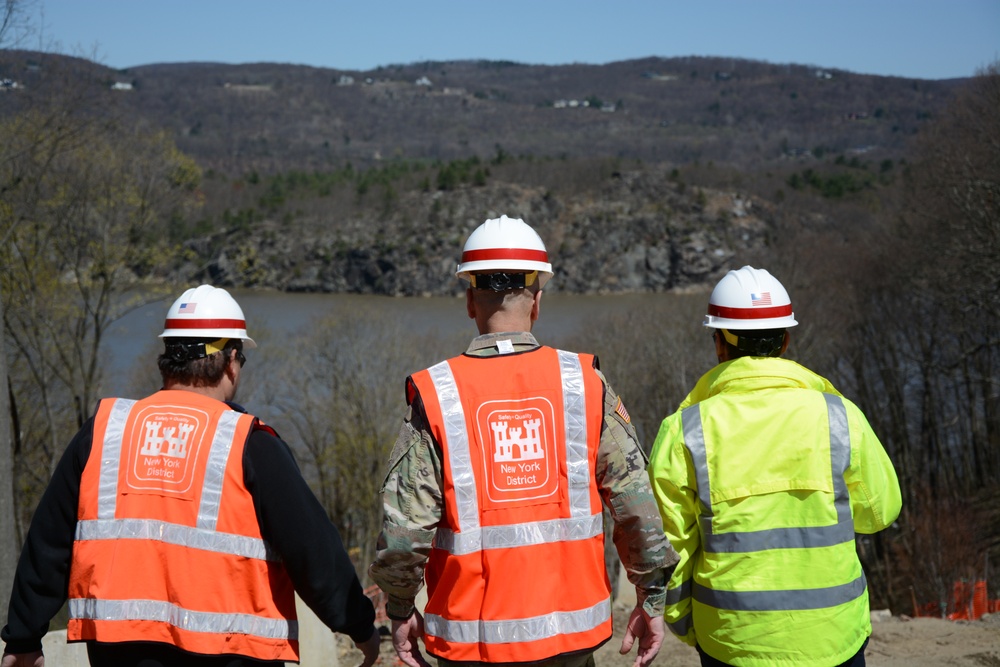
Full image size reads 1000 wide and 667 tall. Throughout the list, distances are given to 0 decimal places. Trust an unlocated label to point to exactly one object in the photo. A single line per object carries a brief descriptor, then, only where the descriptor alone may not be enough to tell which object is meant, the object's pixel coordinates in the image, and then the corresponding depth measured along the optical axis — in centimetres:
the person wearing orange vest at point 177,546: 290
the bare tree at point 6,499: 773
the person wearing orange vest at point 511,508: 284
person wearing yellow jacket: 317
